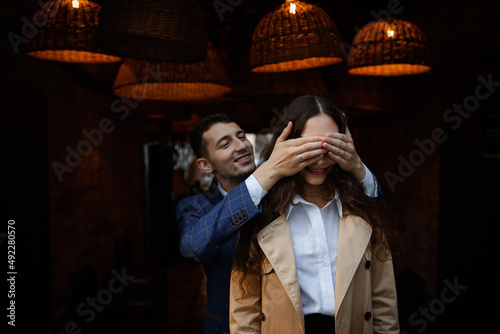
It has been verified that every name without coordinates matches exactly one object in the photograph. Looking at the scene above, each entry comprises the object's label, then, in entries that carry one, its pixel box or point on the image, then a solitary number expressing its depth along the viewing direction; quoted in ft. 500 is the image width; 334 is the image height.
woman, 5.25
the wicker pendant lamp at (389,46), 8.86
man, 5.14
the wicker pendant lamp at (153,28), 4.99
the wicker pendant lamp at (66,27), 6.74
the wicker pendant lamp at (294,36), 7.04
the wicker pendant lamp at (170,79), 7.29
